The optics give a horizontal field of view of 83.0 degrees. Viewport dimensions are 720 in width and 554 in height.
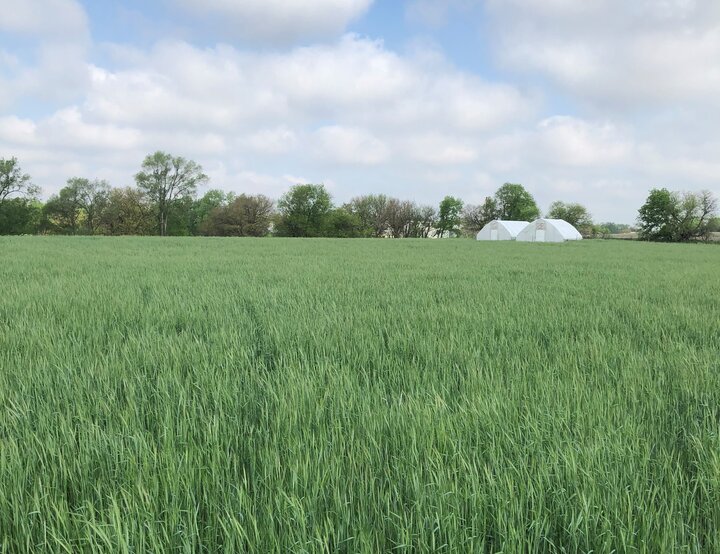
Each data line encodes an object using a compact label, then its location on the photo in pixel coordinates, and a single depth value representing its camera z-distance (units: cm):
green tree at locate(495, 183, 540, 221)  9062
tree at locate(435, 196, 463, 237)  9017
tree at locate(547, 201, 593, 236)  9969
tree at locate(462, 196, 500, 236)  9131
